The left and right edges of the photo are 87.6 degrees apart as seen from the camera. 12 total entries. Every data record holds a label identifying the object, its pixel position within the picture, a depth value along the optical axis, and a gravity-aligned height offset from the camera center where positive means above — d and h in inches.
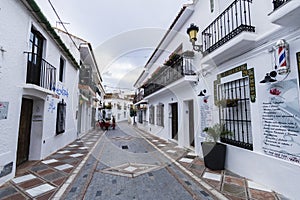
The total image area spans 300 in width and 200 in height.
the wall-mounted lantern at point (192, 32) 209.3 +108.7
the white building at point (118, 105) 1451.4 +67.2
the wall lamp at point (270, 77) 134.4 +31.3
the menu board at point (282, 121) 120.0 -6.6
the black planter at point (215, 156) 181.5 -50.5
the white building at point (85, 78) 436.3 +106.9
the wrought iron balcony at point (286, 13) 105.8 +70.4
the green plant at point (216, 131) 190.2 -23.1
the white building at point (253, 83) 121.6 +31.8
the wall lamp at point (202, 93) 240.3 +30.0
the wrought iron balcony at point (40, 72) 193.0 +53.9
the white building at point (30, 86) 148.8 +31.1
